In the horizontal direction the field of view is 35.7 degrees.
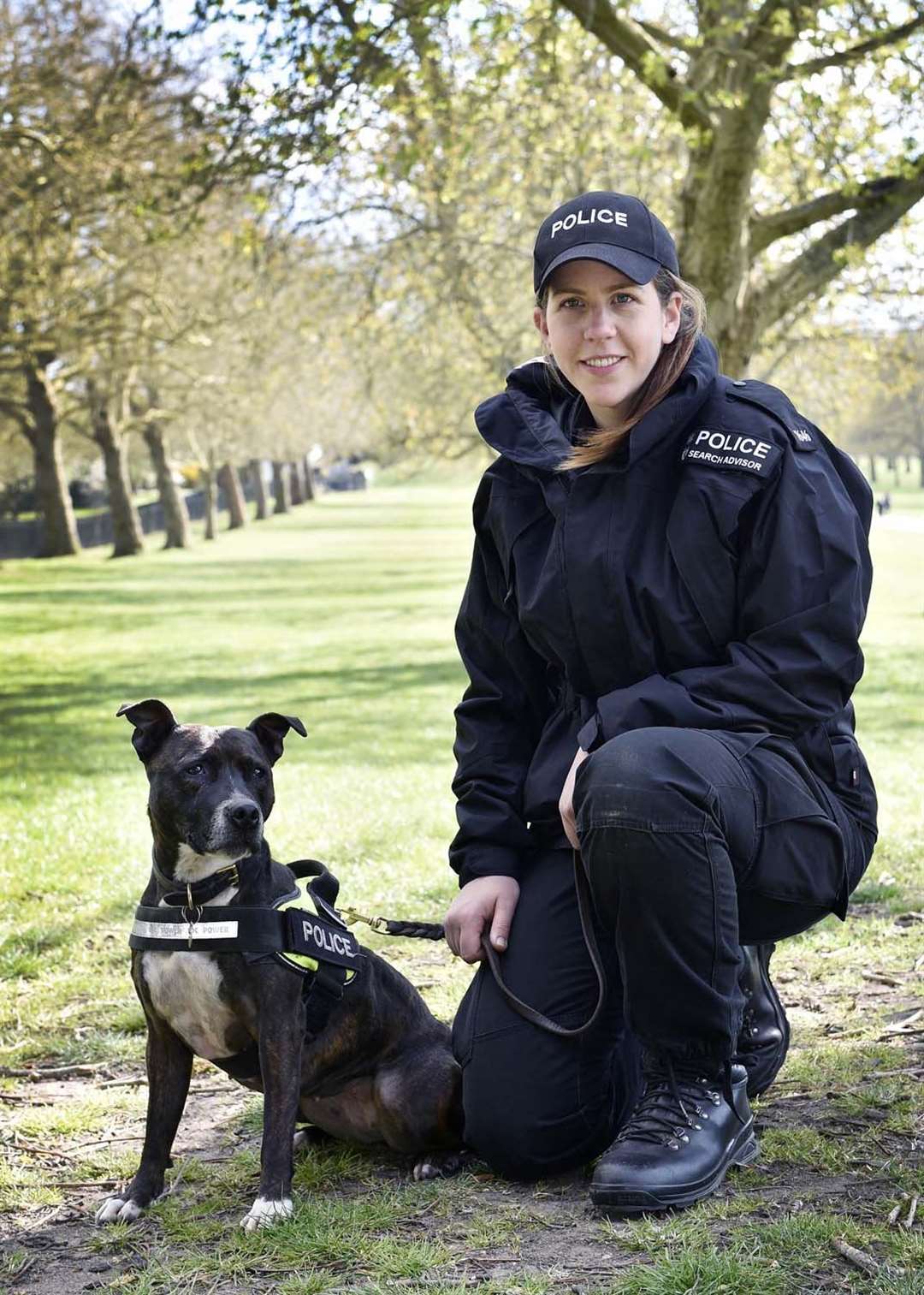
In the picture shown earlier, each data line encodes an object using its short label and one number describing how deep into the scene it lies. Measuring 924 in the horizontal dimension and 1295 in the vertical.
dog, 3.62
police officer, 3.46
